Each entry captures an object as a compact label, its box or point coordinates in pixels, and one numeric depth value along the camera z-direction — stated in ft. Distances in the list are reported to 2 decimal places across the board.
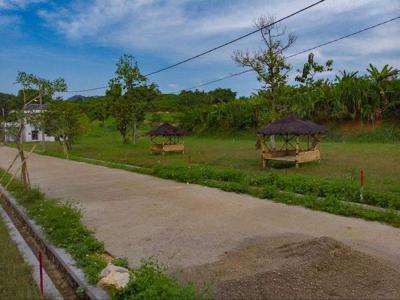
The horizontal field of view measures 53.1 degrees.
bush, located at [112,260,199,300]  11.75
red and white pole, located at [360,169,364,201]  26.25
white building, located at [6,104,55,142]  193.63
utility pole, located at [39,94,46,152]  39.66
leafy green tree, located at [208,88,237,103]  187.33
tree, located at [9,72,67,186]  33.82
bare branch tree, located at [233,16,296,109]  64.13
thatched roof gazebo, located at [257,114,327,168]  46.16
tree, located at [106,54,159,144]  98.78
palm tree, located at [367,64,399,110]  92.07
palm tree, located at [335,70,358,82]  100.47
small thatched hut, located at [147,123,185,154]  71.31
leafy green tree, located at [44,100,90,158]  89.61
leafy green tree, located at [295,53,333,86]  110.63
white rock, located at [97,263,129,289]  13.34
